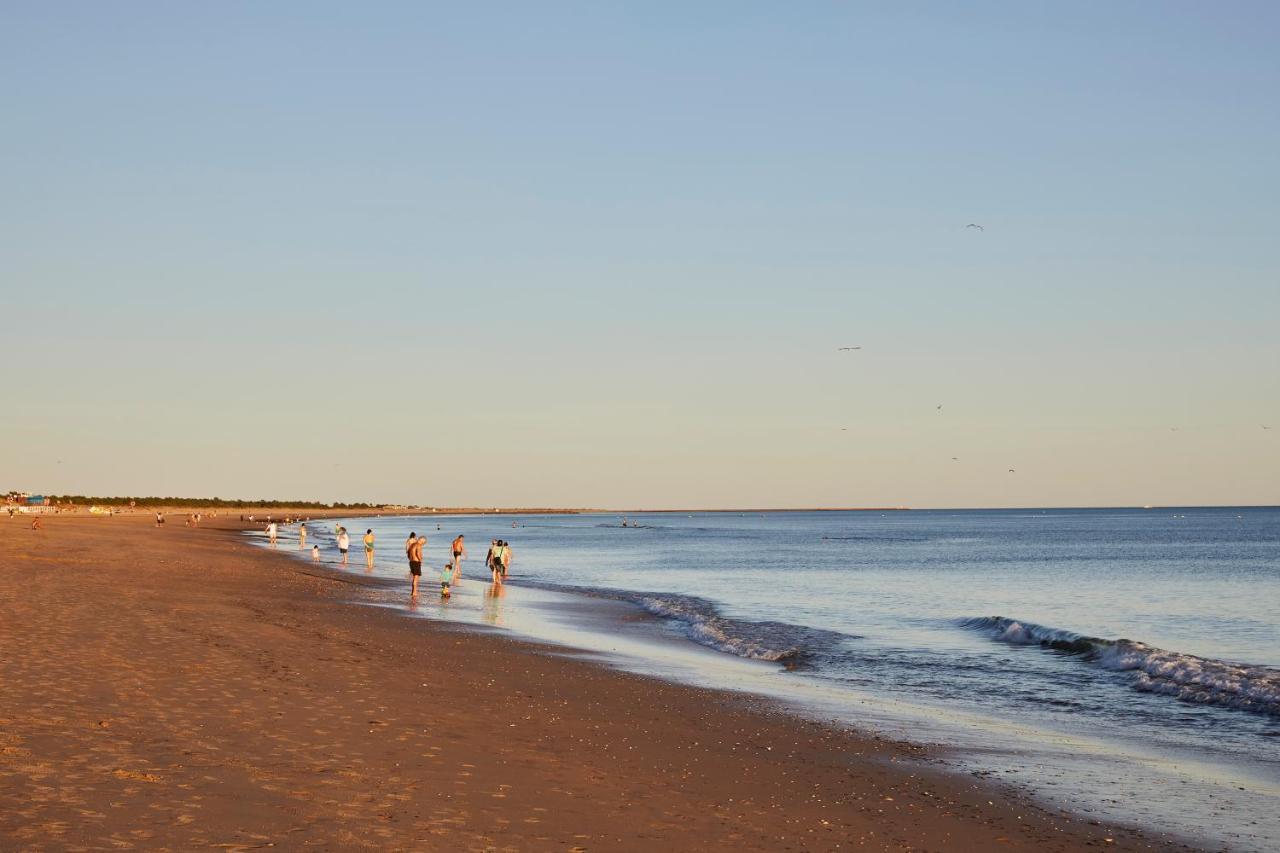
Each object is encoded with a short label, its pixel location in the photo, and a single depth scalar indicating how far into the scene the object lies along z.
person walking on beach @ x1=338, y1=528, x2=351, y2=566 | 55.06
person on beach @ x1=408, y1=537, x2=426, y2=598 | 36.53
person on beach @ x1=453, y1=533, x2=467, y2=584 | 43.03
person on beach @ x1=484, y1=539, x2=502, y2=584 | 42.22
